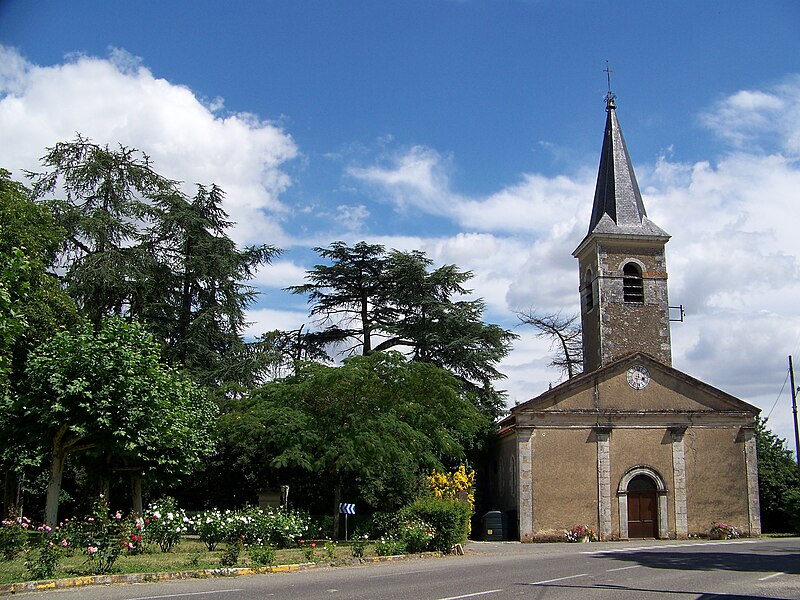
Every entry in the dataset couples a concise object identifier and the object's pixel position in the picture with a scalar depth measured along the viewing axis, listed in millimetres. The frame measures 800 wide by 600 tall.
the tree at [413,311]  35156
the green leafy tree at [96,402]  20312
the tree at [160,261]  30062
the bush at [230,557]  15828
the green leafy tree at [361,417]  22453
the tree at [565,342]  46219
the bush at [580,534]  30328
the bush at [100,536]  14578
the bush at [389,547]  19406
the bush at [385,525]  22156
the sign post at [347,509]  22688
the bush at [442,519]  21031
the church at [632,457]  30953
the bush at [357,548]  18203
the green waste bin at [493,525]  31016
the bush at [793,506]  32219
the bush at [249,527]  19875
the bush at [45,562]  13055
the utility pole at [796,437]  31900
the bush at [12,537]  15367
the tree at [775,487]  34719
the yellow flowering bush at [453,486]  30469
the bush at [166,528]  19328
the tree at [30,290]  22031
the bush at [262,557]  16125
